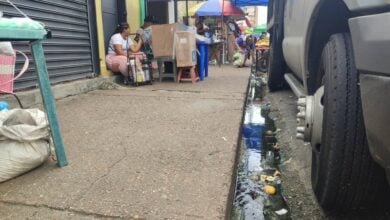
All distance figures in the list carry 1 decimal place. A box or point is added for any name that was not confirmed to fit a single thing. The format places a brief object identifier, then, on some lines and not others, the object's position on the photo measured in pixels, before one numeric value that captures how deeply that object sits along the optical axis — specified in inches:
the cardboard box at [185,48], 249.1
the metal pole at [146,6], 356.2
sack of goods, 80.5
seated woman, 247.8
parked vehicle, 47.4
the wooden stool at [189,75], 269.5
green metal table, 66.0
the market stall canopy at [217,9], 551.8
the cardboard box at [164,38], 247.4
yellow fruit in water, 93.0
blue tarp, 482.4
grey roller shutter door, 159.8
